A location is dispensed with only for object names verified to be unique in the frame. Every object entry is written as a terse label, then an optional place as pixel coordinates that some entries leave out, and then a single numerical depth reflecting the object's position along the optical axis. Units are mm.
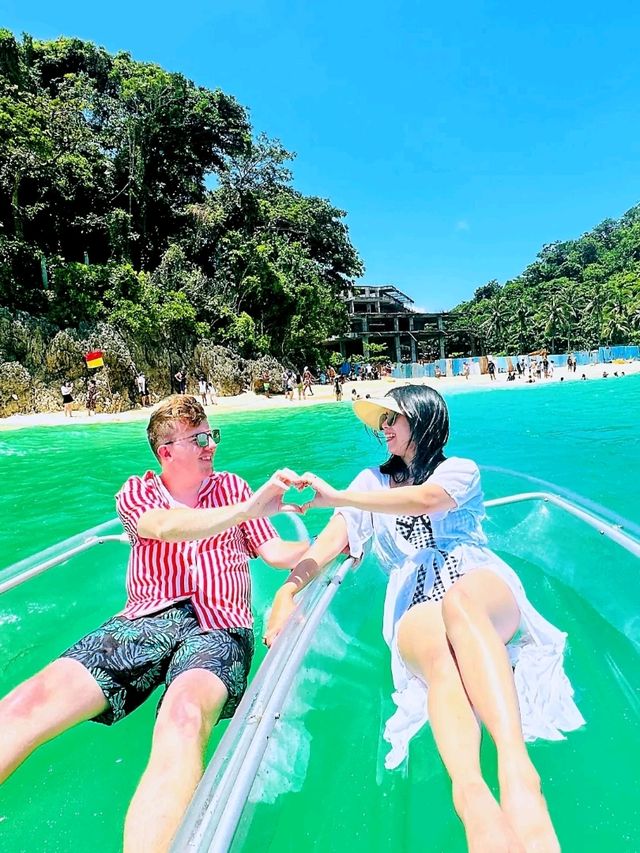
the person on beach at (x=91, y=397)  19828
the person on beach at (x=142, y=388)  21625
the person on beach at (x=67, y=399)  19469
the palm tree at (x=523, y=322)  49125
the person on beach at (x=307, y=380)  25091
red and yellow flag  20312
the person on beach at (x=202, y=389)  22844
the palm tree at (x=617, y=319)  44562
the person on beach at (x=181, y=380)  22520
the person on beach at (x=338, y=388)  22953
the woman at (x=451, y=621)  1216
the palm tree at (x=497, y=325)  51812
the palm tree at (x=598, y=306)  46875
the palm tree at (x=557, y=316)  46875
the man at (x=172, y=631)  1337
